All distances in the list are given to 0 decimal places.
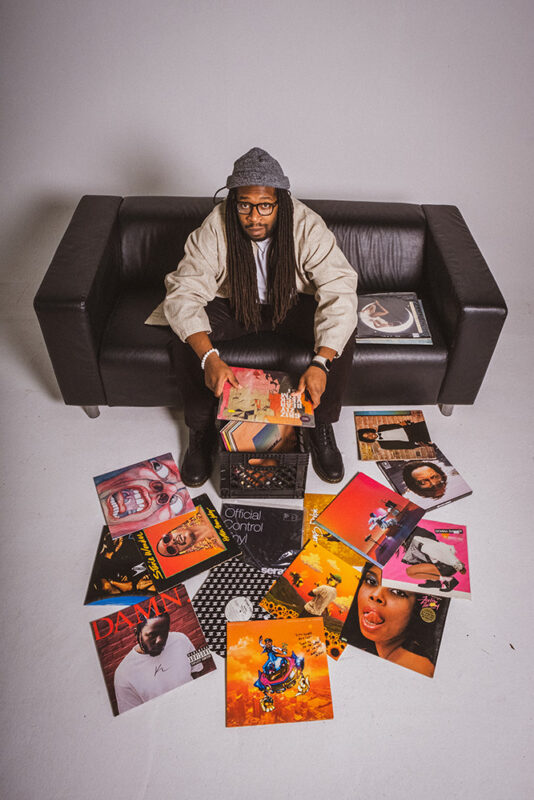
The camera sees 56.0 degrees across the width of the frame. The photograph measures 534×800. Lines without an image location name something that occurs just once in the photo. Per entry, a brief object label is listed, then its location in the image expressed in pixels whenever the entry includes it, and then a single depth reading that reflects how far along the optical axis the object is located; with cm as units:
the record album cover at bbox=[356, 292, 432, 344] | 184
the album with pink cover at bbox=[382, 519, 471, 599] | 152
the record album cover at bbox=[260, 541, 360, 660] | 145
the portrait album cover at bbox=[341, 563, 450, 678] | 139
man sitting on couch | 159
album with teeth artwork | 166
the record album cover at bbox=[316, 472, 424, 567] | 160
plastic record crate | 158
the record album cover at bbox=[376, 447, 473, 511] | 175
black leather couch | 172
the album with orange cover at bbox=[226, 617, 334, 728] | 128
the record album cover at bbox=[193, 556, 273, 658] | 143
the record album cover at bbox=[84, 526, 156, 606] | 148
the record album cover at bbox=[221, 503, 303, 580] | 157
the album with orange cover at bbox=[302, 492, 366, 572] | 158
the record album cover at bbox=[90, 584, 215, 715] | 132
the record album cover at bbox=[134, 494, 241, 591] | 154
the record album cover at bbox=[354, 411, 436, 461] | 188
